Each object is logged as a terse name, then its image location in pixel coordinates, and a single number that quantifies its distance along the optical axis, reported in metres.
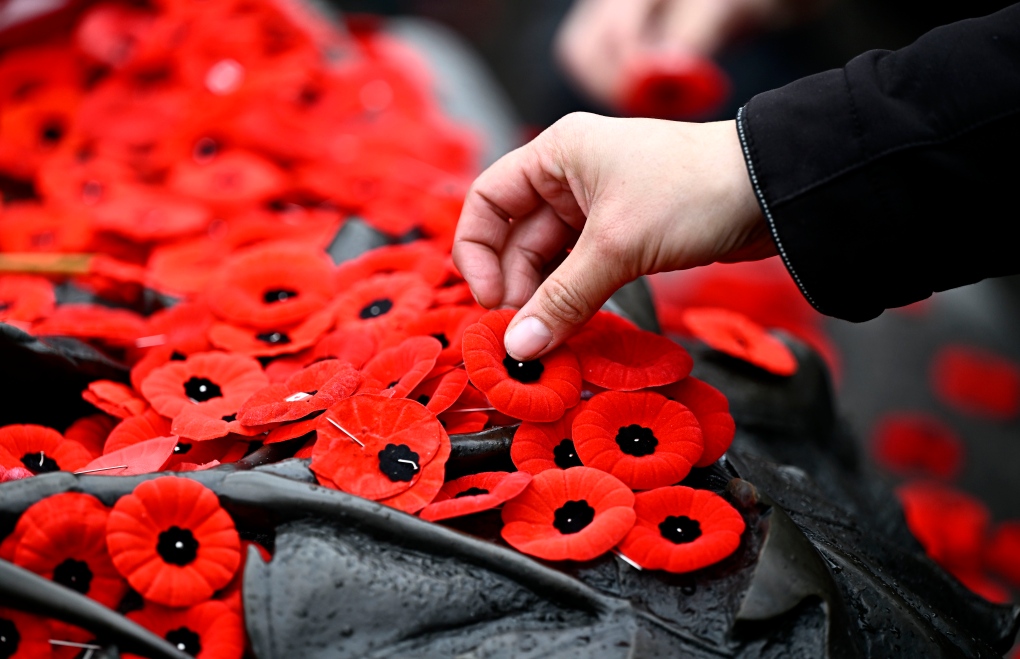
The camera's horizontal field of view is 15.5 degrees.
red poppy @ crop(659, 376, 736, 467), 1.30
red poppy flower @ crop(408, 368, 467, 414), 1.30
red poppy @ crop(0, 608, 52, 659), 1.25
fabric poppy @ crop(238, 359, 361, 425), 1.29
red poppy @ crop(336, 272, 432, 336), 1.36
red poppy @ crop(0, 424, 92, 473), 1.30
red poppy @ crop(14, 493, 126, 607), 1.25
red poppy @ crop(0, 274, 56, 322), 1.39
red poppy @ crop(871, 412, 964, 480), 2.06
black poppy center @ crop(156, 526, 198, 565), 1.25
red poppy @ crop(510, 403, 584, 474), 1.29
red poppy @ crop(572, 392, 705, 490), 1.28
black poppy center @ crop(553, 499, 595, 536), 1.27
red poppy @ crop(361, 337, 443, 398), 1.31
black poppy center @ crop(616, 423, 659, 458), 1.29
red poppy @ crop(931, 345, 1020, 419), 2.10
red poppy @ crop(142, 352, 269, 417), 1.32
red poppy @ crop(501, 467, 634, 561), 1.26
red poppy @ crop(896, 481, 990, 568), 1.56
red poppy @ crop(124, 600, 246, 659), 1.25
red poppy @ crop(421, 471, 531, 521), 1.26
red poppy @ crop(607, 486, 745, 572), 1.26
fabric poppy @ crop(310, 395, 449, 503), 1.27
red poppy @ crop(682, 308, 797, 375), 1.40
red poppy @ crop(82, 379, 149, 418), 1.32
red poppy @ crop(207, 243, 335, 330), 1.37
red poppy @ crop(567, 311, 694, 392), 1.31
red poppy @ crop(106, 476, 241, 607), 1.25
